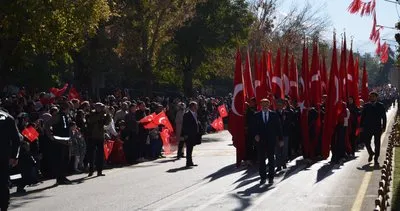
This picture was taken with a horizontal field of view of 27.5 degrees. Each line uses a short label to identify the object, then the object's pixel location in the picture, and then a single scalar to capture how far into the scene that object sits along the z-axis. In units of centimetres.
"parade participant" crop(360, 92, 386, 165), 2044
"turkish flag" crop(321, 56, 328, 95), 2530
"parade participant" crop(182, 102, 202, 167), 2139
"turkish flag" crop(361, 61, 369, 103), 2995
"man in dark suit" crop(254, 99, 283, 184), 1702
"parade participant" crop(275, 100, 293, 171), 1955
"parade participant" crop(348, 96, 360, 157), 2412
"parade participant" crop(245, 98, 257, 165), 2113
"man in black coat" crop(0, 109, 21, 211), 1124
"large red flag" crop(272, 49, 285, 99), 2370
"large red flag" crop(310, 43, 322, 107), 2358
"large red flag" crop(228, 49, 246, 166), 2194
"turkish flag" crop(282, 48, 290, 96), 2467
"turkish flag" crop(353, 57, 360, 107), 2572
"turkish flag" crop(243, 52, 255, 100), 2291
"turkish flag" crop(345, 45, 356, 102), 2636
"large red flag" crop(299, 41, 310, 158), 2239
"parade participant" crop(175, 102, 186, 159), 2641
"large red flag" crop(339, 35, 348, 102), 2408
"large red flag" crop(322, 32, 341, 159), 2233
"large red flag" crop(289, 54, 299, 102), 2437
